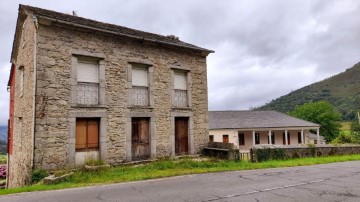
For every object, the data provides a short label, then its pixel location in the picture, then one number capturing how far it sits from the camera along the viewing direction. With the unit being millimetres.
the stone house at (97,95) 10844
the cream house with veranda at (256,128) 31359
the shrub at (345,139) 29109
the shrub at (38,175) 9930
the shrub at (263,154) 15182
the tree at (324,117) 52344
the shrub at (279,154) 16000
